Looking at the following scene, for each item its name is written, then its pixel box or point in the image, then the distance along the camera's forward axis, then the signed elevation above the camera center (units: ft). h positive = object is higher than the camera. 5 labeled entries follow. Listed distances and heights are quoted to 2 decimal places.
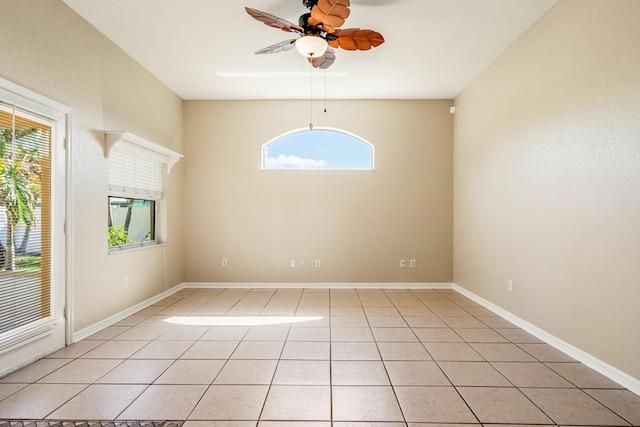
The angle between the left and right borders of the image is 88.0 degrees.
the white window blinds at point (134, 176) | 12.39 +1.58
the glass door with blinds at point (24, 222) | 7.88 -0.20
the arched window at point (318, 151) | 18.03 +3.43
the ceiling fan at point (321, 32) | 7.96 +4.82
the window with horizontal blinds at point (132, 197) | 12.55 +0.72
